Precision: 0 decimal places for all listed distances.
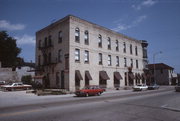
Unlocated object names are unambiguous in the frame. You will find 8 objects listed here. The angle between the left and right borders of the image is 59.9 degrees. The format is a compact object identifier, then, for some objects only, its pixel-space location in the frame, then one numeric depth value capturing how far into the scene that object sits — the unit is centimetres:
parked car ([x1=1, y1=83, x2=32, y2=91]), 2965
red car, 2092
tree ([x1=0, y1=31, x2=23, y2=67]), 5162
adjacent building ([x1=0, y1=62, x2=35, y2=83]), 4134
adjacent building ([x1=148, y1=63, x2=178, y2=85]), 6144
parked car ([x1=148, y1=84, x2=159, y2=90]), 3634
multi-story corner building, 2822
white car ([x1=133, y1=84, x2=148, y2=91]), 3241
